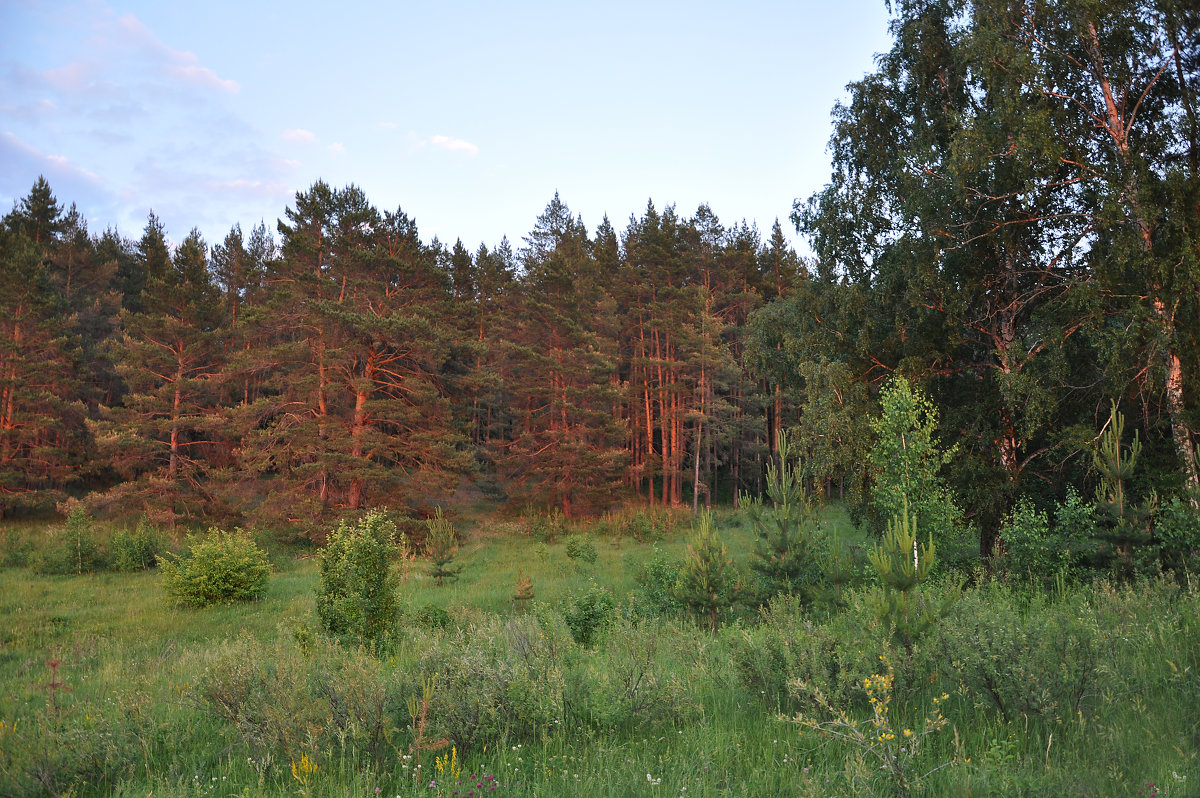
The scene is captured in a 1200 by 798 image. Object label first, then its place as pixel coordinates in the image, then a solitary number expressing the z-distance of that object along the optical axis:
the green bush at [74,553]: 19.52
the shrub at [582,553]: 20.55
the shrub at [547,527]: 27.45
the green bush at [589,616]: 10.05
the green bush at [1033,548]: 10.68
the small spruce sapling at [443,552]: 17.58
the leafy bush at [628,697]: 5.02
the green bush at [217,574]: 14.66
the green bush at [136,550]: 20.11
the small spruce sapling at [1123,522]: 9.56
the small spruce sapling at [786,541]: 11.23
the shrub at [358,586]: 9.73
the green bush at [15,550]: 20.81
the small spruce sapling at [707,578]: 11.30
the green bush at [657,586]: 12.73
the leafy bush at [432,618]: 11.43
